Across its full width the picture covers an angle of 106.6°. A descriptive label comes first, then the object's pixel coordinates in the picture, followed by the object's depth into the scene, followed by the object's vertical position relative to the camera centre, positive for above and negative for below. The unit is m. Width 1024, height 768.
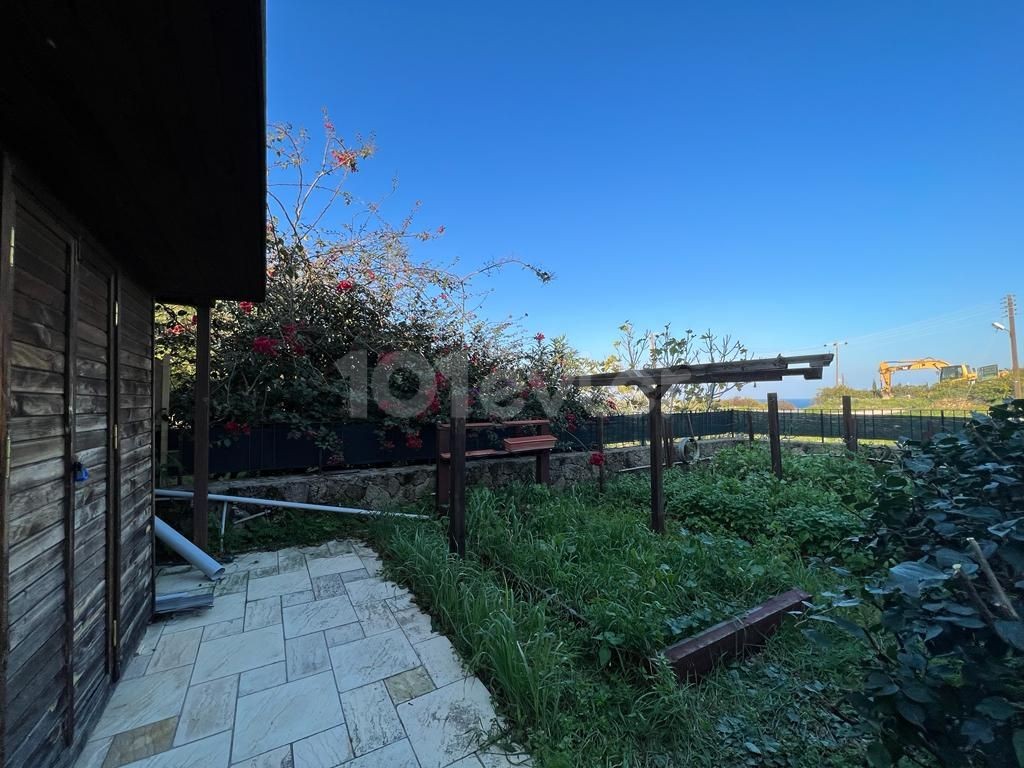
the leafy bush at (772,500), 3.21 -1.14
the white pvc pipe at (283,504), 3.07 -0.93
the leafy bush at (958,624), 0.72 -0.49
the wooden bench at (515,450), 3.72 -0.58
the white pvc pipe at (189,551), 2.64 -1.06
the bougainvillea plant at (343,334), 3.79 +0.73
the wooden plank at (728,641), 1.75 -1.22
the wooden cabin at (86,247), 0.87 +0.59
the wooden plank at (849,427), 6.43 -0.65
